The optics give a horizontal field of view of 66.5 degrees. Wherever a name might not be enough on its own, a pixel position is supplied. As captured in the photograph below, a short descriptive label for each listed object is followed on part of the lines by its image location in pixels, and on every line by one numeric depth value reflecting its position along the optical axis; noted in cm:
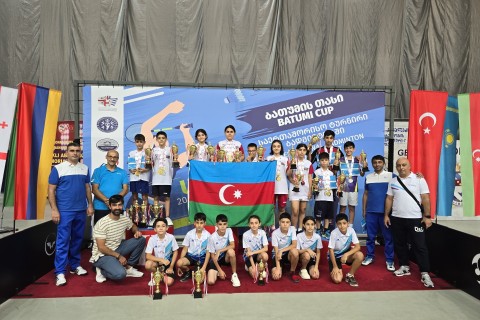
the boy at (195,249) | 524
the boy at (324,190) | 639
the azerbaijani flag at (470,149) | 556
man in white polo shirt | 516
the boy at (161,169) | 655
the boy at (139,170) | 652
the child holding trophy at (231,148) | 665
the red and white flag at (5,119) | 509
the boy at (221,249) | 510
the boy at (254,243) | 533
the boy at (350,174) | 653
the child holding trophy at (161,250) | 507
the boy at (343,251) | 518
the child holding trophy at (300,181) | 644
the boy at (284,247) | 528
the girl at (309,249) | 537
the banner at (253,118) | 745
